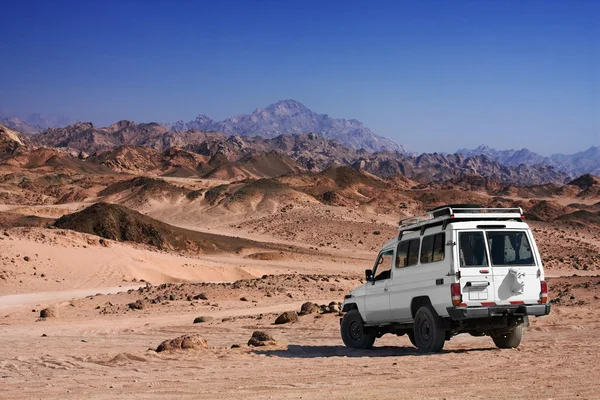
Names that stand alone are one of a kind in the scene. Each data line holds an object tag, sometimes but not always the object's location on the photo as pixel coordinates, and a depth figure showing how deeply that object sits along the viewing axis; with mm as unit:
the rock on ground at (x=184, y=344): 15617
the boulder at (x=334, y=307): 23956
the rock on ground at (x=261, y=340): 16312
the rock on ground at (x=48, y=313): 27312
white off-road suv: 13031
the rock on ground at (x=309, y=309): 24128
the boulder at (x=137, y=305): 28567
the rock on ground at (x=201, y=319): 23884
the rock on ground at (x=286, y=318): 22234
